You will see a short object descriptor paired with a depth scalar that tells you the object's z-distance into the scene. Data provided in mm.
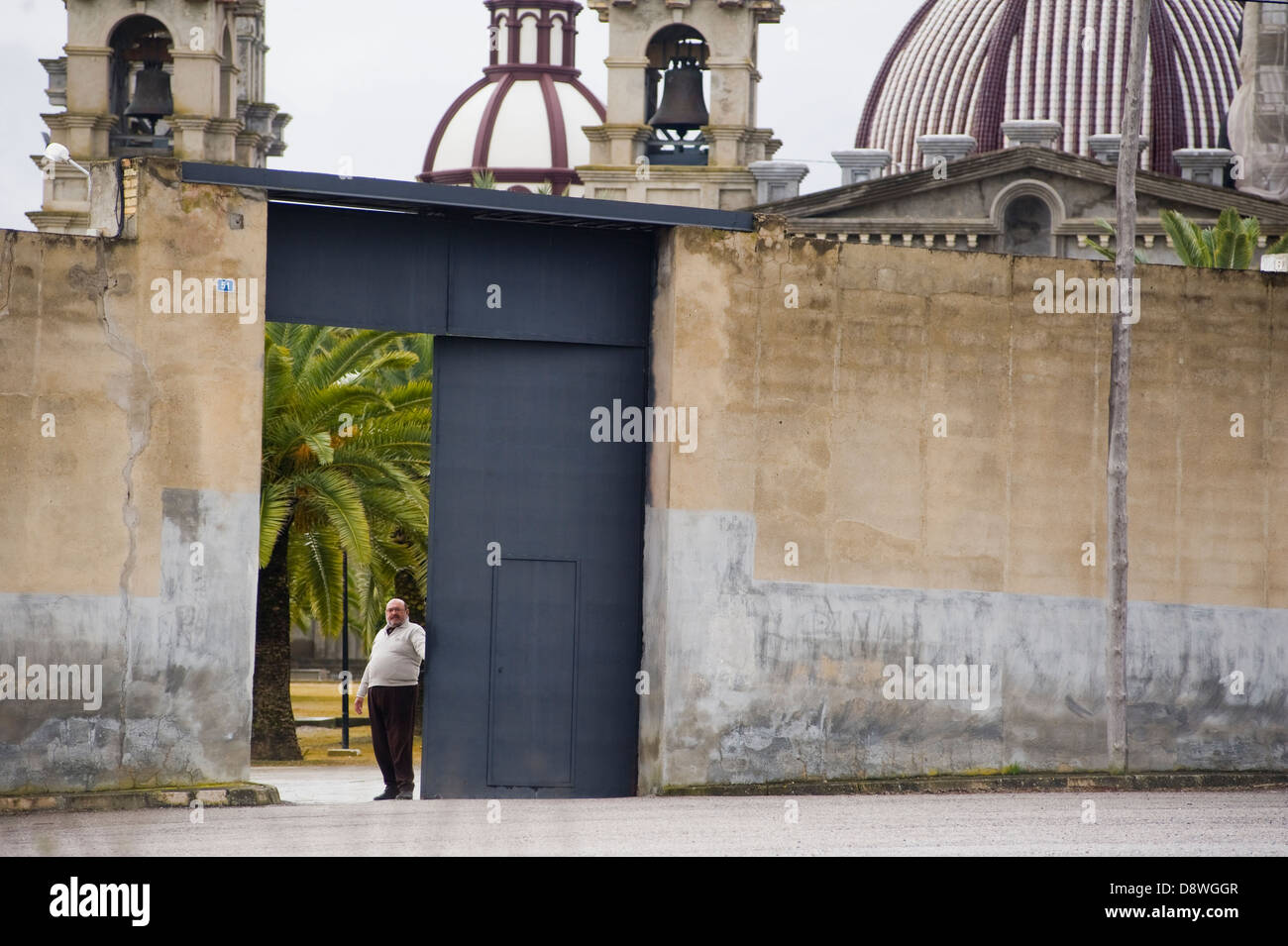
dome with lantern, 112688
